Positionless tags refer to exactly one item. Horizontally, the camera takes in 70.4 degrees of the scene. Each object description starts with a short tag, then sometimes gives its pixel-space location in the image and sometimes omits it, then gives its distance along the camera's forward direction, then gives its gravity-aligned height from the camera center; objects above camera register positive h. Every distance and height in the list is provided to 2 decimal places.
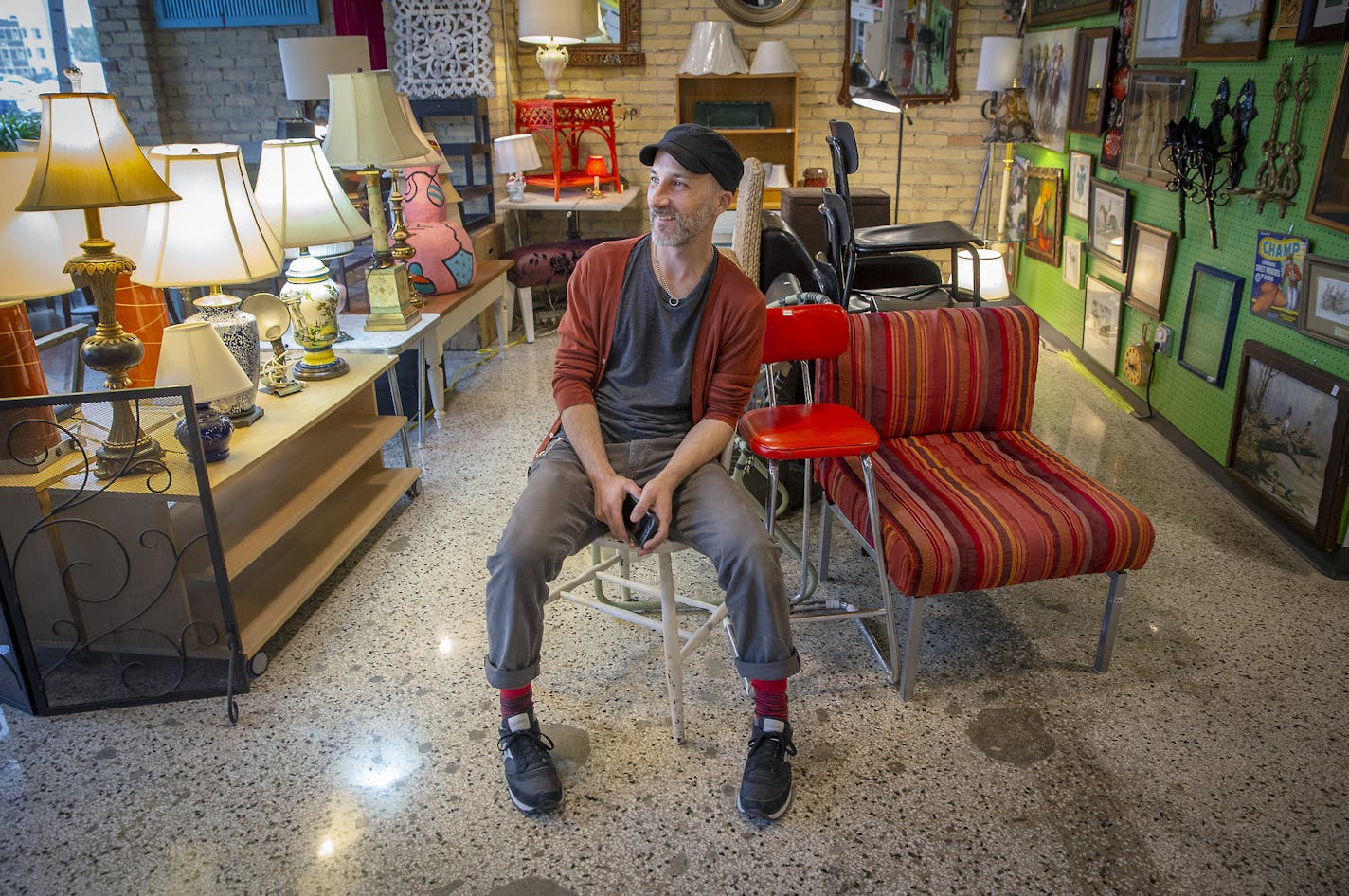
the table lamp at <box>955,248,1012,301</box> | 5.27 -0.88
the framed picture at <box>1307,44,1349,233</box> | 2.79 -0.19
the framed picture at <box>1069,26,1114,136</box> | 4.68 +0.13
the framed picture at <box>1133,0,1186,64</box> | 3.91 +0.31
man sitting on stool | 1.99 -0.74
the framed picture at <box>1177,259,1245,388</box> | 3.55 -0.79
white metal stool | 2.17 -1.21
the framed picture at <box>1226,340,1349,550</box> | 2.93 -1.04
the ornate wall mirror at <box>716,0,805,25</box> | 6.37 +0.65
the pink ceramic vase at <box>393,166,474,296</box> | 4.34 -0.53
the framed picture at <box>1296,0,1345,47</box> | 2.82 +0.24
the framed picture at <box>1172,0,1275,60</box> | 3.27 +0.27
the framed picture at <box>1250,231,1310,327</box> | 3.12 -0.54
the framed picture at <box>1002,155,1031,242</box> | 5.96 -0.55
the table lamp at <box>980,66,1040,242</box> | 5.47 -0.07
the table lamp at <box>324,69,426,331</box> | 3.41 -0.03
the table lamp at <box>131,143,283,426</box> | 2.49 -0.27
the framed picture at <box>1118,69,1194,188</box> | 3.90 -0.03
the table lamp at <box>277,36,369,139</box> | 5.21 +0.29
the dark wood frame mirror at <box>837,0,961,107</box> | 6.34 +0.42
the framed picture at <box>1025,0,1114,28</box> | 4.77 +0.51
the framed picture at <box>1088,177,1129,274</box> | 4.47 -0.52
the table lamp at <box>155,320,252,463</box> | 2.29 -0.58
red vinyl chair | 2.23 -0.73
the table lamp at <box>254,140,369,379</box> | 3.06 -0.30
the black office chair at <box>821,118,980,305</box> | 3.97 -0.50
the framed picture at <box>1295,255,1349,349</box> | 2.87 -0.57
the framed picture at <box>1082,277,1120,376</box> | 4.62 -1.02
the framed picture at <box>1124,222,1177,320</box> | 4.03 -0.66
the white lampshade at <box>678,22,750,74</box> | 6.16 +0.39
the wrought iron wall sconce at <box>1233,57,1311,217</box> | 3.06 -0.17
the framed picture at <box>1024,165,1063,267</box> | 5.42 -0.57
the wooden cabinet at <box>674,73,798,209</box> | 6.57 +0.09
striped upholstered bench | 2.24 -0.91
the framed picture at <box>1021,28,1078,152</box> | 5.23 +0.16
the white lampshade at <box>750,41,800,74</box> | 6.25 +0.34
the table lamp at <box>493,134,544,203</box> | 5.62 -0.21
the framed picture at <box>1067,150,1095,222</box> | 4.97 -0.37
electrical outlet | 4.03 -0.93
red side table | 5.93 -0.04
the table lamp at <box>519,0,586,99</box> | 5.57 +0.52
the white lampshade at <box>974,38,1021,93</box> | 5.70 +0.27
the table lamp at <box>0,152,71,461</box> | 2.28 -0.39
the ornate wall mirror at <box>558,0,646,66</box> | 6.43 +0.49
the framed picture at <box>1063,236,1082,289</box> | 5.14 -0.79
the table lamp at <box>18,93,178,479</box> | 2.02 -0.14
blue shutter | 6.40 +0.68
